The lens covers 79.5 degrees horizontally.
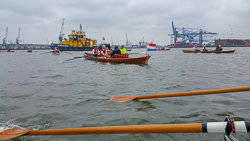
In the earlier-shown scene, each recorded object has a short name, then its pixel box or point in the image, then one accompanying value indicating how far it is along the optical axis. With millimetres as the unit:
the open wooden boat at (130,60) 14835
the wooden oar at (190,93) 3008
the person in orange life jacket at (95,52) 21838
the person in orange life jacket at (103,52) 19816
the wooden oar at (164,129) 1732
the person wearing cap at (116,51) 16609
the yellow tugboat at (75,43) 58250
